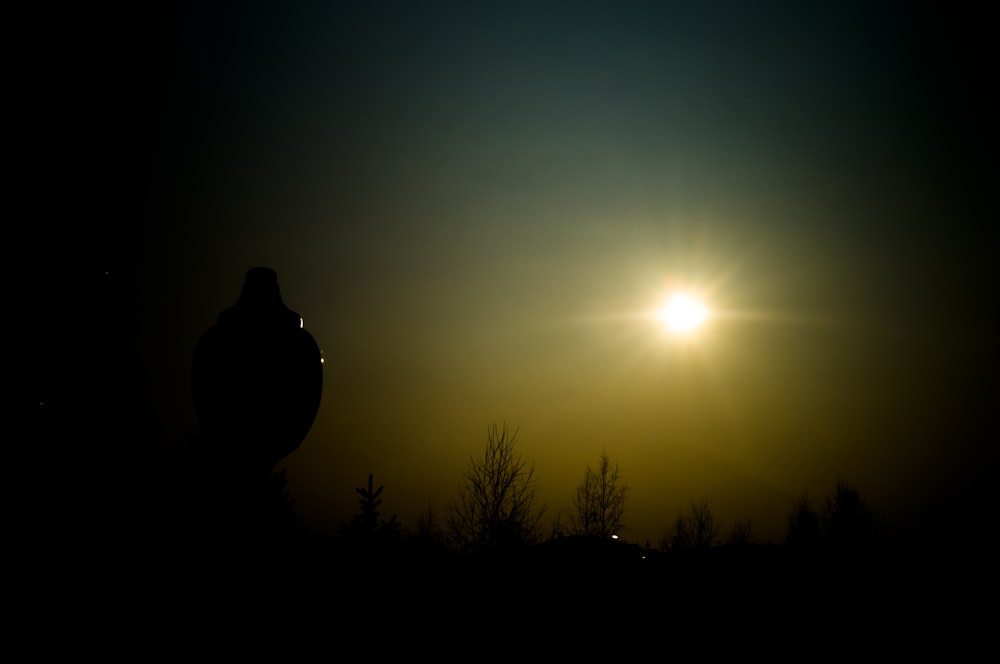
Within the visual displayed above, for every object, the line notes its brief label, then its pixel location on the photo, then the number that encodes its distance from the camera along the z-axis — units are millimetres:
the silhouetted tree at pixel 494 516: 19859
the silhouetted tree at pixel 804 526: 45975
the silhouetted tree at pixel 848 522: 42094
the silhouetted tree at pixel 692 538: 44344
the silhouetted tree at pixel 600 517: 29047
